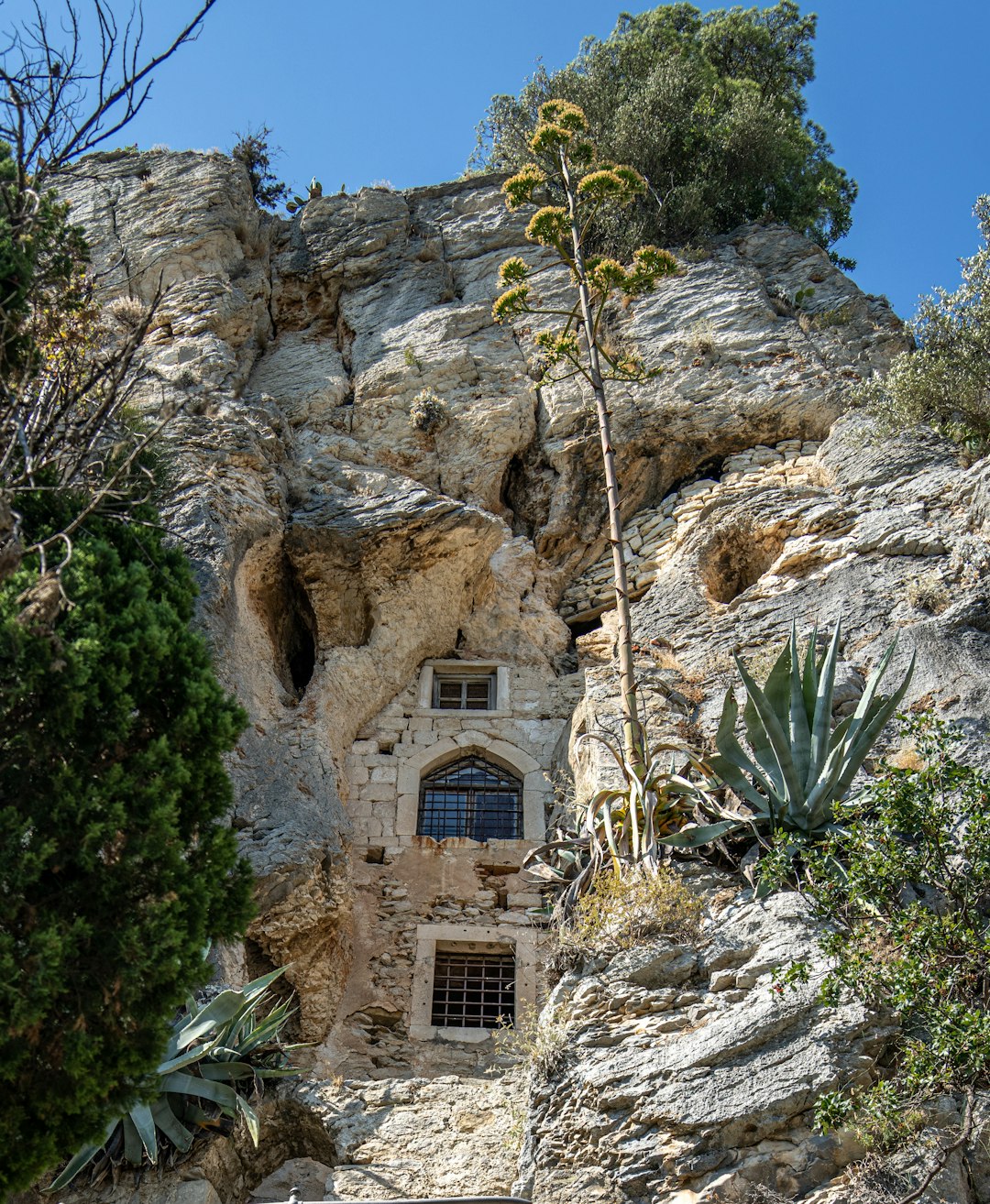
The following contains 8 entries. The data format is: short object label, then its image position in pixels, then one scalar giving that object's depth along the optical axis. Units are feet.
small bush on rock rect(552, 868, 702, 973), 28.73
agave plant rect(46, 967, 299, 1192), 27.89
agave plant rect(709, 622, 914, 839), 29.99
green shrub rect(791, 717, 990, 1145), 23.16
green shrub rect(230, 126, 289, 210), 75.77
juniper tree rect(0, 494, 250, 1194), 20.34
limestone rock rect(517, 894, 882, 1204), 23.82
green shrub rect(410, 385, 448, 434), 54.75
